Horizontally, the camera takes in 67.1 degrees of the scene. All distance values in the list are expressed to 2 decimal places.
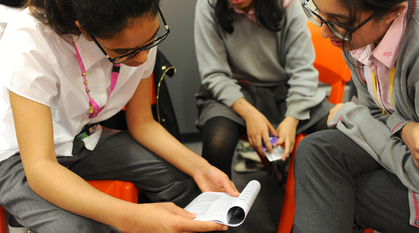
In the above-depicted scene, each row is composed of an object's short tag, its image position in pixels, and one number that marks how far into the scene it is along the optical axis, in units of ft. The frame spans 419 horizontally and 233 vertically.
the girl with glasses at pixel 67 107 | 2.53
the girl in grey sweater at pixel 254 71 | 4.14
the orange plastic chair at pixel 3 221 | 2.98
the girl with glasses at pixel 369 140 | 2.39
